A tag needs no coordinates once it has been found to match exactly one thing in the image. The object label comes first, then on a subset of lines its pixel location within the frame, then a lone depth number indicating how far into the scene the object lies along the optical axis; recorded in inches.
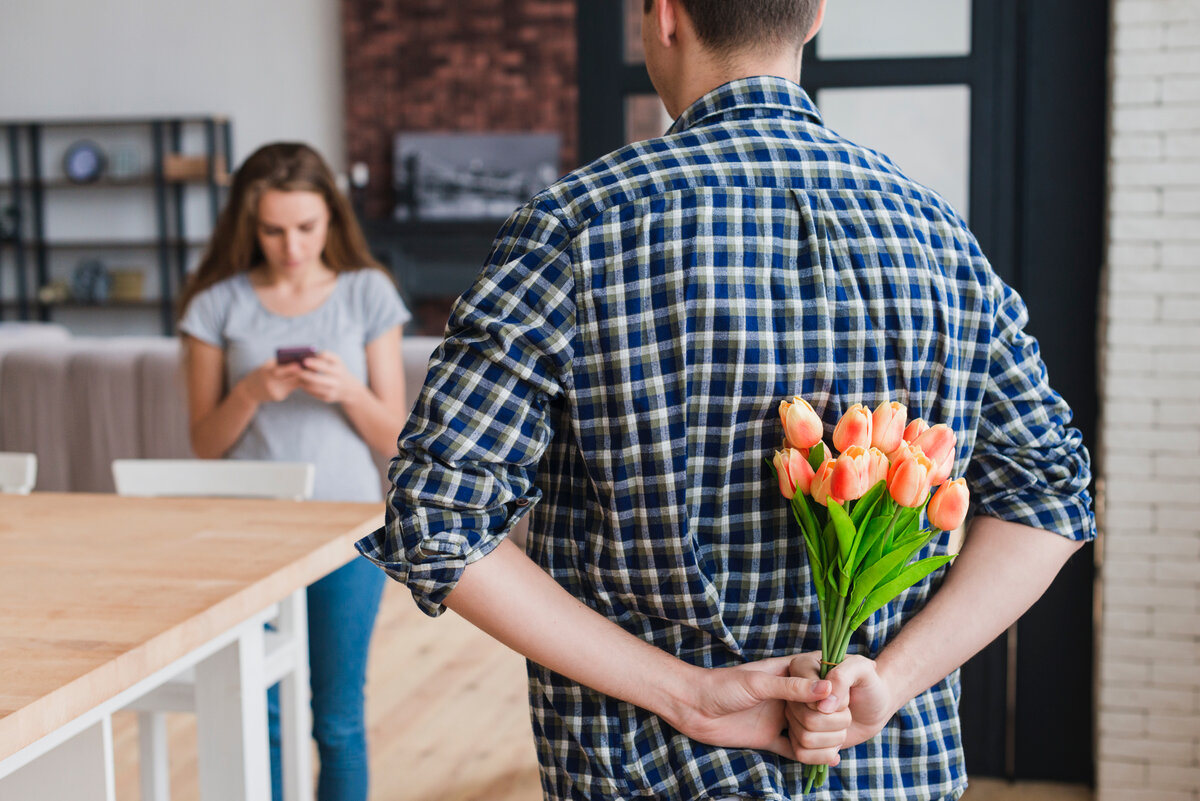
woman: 85.4
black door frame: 96.3
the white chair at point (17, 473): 89.1
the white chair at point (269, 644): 70.6
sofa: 169.8
